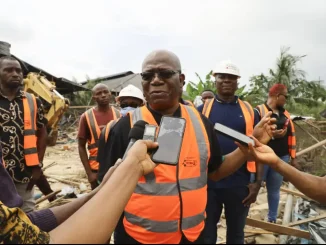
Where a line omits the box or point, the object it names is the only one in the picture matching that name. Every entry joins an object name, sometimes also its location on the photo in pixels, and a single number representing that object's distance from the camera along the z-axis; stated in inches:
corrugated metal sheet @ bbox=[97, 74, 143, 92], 1027.7
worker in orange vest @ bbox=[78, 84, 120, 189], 156.6
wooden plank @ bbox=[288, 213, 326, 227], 145.9
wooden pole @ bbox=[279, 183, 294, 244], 148.5
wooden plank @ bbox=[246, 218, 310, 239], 141.3
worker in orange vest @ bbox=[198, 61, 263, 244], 118.4
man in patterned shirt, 117.6
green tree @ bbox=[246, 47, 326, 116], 734.5
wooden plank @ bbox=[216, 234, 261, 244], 154.3
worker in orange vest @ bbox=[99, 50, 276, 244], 73.4
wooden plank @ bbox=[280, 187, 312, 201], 199.4
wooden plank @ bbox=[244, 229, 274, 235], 154.2
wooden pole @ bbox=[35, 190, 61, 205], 177.1
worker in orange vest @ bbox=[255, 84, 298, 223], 173.2
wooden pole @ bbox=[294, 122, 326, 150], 251.1
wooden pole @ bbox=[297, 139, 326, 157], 183.3
